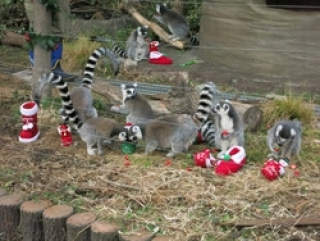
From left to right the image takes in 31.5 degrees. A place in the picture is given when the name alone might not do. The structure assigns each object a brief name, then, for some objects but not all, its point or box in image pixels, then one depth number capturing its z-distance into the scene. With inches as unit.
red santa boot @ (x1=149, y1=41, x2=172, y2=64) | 314.3
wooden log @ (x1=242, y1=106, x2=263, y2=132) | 194.1
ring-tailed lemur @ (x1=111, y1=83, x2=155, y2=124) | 190.3
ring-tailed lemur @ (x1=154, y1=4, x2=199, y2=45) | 342.6
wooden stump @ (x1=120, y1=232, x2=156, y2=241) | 127.0
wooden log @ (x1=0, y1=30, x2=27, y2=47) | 333.1
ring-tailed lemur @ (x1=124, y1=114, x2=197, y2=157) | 170.1
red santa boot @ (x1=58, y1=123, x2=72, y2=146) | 182.1
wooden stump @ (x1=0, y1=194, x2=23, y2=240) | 145.1
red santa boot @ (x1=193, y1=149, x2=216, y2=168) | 162.6
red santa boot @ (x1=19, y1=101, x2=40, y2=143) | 183.2
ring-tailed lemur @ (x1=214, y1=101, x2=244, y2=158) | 167.2
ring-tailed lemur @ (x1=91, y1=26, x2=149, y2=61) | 312.5
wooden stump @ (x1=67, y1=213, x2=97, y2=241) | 133.7
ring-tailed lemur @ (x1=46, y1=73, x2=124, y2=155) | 173.8
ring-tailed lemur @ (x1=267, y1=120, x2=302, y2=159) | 162.1
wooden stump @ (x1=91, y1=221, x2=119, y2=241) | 129.7
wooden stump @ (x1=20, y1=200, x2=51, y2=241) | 140.8
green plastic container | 174.7
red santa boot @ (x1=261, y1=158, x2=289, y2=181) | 153.8
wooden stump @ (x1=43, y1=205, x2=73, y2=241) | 137.3
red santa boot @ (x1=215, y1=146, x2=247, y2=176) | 158.6
